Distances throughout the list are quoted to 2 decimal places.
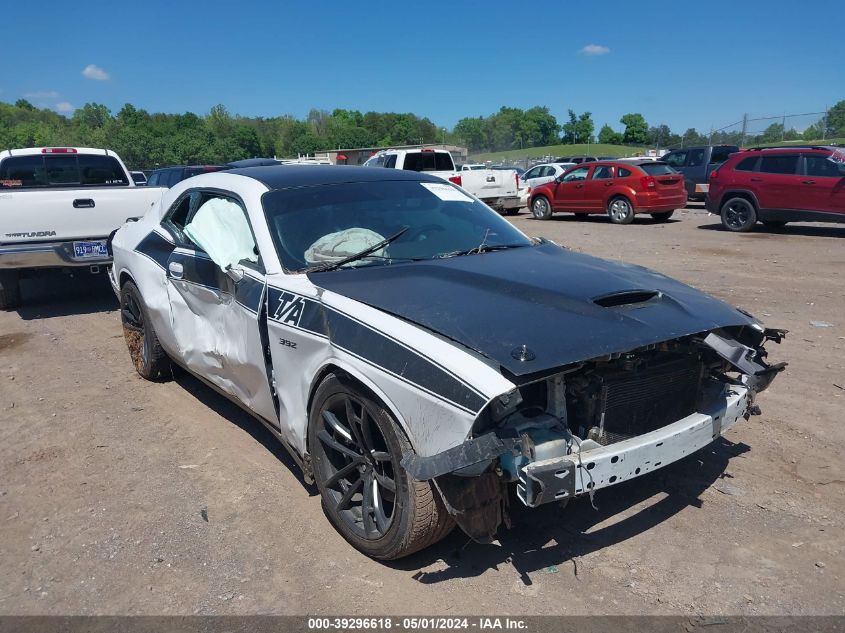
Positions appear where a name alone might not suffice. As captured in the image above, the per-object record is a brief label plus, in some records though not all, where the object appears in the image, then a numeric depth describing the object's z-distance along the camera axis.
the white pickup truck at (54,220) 7.53
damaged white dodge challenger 2.63
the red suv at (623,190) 16.42
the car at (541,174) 24.05
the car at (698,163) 20.45
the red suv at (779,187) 12.79
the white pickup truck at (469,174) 18.62
